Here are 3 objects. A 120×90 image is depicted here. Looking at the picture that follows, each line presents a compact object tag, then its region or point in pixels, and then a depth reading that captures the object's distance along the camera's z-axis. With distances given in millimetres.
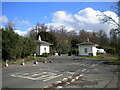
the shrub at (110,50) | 41922
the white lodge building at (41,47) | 34544
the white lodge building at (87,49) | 37434
